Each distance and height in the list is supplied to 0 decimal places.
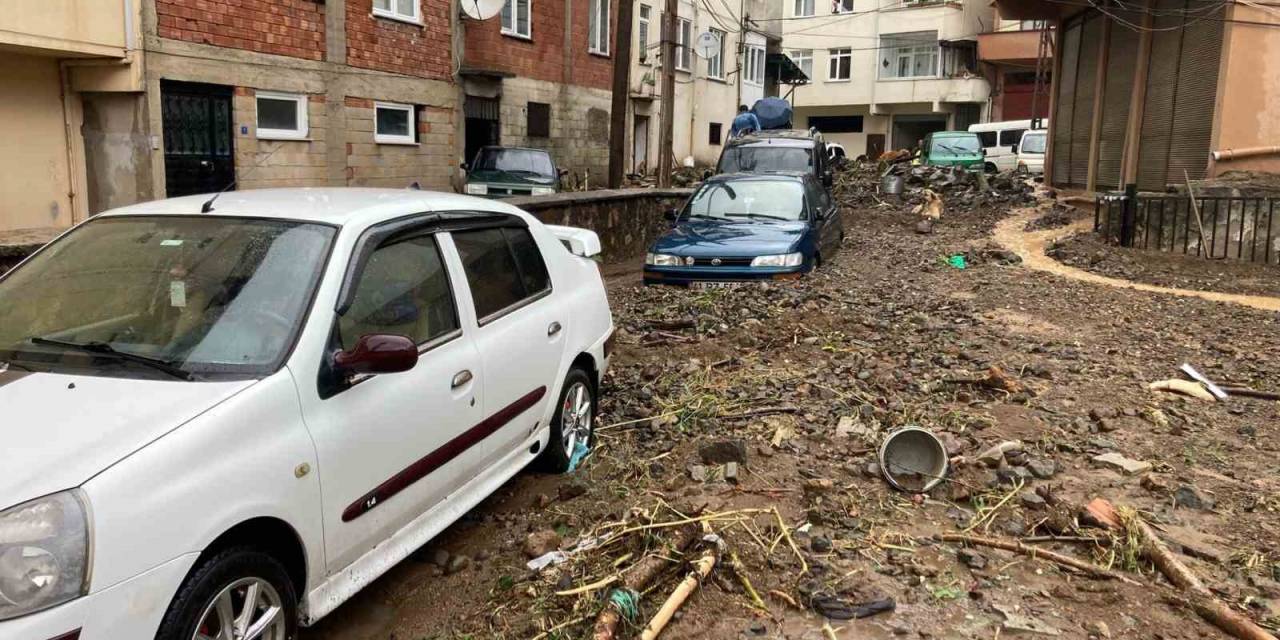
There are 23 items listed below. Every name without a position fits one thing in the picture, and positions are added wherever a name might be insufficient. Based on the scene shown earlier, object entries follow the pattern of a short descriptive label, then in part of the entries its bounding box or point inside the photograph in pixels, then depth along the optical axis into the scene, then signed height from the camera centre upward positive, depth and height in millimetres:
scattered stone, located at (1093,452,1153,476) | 4910 -1432
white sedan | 2461 -767
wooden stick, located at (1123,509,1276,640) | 3279 -1476
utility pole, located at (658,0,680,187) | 18219 +2022
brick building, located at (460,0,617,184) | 22094 +2156
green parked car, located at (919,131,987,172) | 28844 +877
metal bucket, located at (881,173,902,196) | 23703 -189
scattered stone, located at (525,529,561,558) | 4121 -1614
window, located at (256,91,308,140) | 16391 +771
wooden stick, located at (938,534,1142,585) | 3754 -1505
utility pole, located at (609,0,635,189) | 17141 +1690
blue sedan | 10359 -686
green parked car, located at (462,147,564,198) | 17906 -118
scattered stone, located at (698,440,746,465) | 5023 -1449
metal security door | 14797 +310
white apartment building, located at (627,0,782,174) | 30953 +3505
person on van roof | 25453 +1327
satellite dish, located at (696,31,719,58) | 24953 +3337
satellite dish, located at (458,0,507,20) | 18391 +3007
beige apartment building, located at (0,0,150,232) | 13070 +720
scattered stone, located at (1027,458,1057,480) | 4824 -1434
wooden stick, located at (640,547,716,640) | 3314 -1532
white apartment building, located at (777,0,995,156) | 46250 +5490
